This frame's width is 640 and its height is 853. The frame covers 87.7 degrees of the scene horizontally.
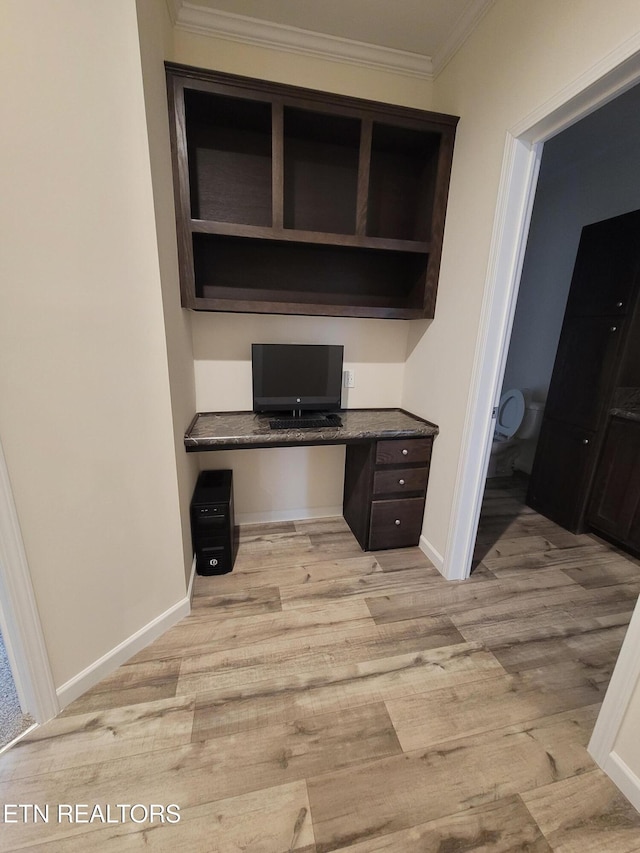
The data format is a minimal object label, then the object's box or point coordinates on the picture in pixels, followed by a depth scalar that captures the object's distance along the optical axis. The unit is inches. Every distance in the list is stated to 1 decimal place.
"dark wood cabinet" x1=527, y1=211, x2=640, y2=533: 82.1
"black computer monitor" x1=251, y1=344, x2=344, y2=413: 80.0
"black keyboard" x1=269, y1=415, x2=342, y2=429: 75.8
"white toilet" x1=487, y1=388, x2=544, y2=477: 123.6
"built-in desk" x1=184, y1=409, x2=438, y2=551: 71.4
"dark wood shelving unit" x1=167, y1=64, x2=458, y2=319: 62.5
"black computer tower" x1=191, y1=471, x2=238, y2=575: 71.6
